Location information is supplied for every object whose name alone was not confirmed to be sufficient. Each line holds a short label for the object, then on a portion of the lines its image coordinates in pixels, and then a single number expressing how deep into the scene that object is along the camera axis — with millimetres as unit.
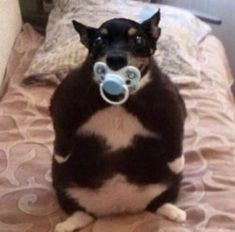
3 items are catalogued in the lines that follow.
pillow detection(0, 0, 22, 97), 1760
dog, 962
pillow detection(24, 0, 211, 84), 1662
